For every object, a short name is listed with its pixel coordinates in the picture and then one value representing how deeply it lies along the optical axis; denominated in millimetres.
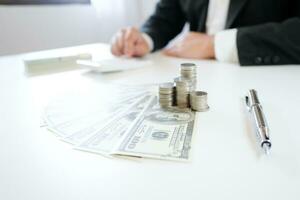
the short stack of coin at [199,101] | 434
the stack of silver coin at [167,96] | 446
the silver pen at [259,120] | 312
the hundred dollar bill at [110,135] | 332
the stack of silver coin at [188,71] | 500
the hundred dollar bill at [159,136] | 316
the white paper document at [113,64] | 727
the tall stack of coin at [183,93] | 443
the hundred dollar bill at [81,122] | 371
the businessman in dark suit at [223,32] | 727
